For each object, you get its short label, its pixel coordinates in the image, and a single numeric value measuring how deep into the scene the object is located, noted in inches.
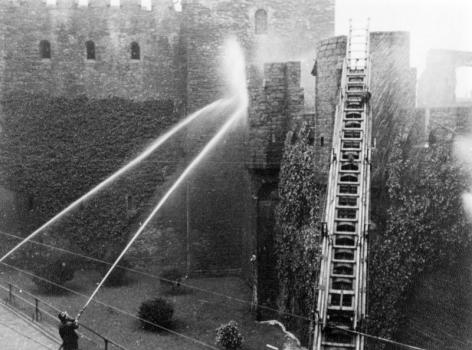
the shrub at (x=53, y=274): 735.7
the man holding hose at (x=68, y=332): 488.7
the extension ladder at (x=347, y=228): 319.0
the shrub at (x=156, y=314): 626.2
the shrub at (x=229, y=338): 557.4
